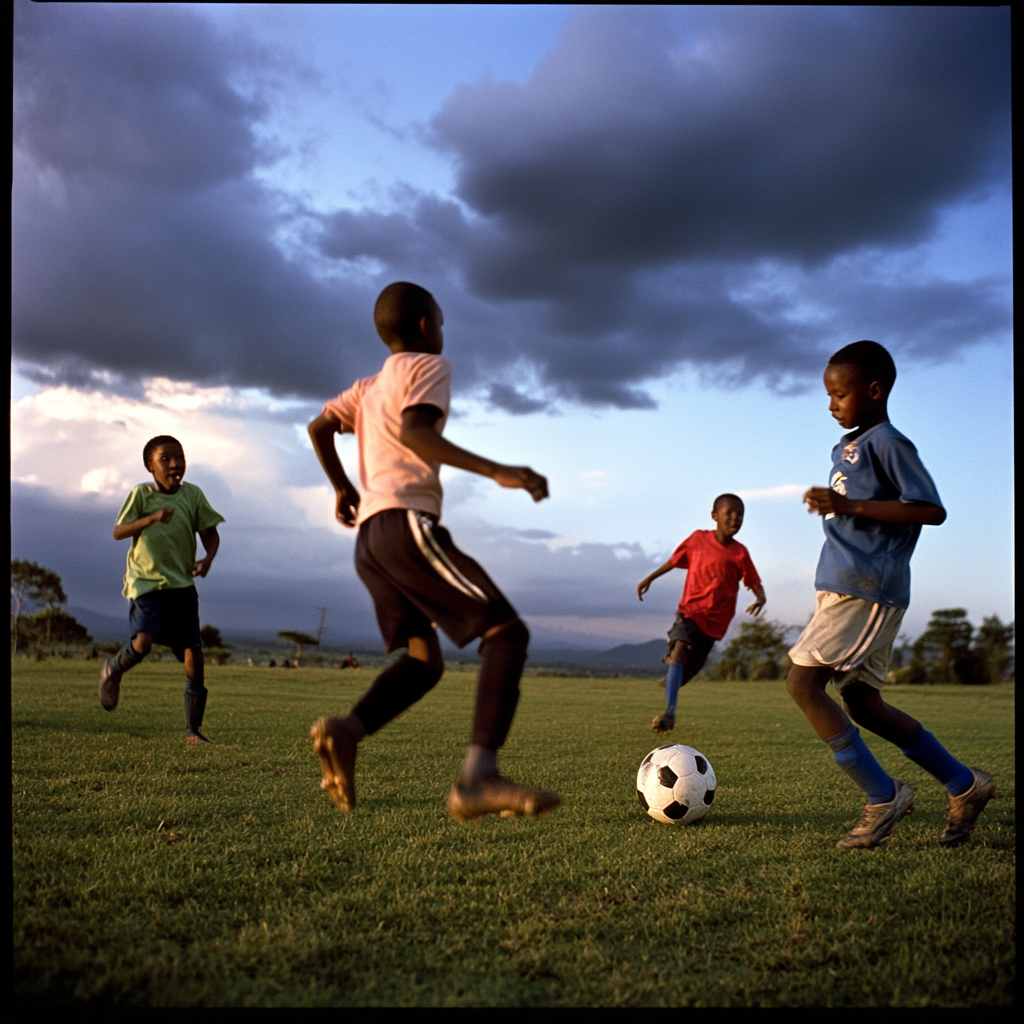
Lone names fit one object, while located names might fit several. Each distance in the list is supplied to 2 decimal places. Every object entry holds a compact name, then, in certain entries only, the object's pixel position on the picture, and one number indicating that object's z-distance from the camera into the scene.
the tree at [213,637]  37.56
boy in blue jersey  3.96
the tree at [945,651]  31.38
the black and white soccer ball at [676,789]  4.88
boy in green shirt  6.76
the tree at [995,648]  31.72
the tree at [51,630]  28.73
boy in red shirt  8.67
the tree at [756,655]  31.05
